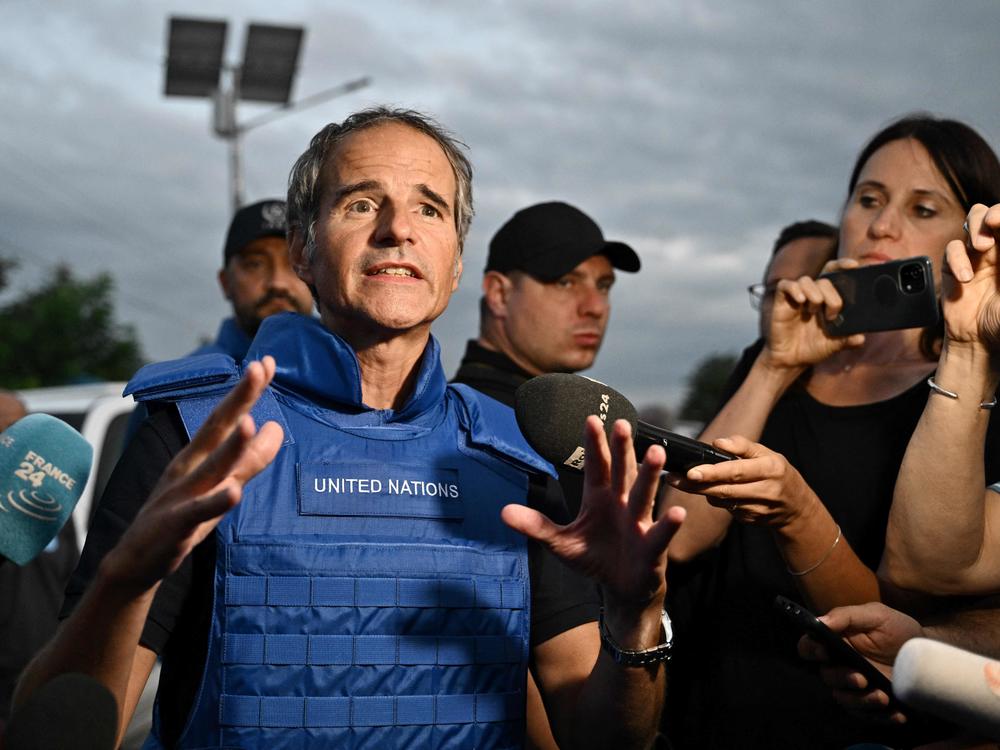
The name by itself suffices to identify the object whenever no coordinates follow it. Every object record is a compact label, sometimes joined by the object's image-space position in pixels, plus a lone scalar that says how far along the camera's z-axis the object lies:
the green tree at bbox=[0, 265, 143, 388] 28.95
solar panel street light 12.02
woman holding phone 2.74
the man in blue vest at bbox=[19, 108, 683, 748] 1.98
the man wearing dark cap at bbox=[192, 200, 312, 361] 4.75
